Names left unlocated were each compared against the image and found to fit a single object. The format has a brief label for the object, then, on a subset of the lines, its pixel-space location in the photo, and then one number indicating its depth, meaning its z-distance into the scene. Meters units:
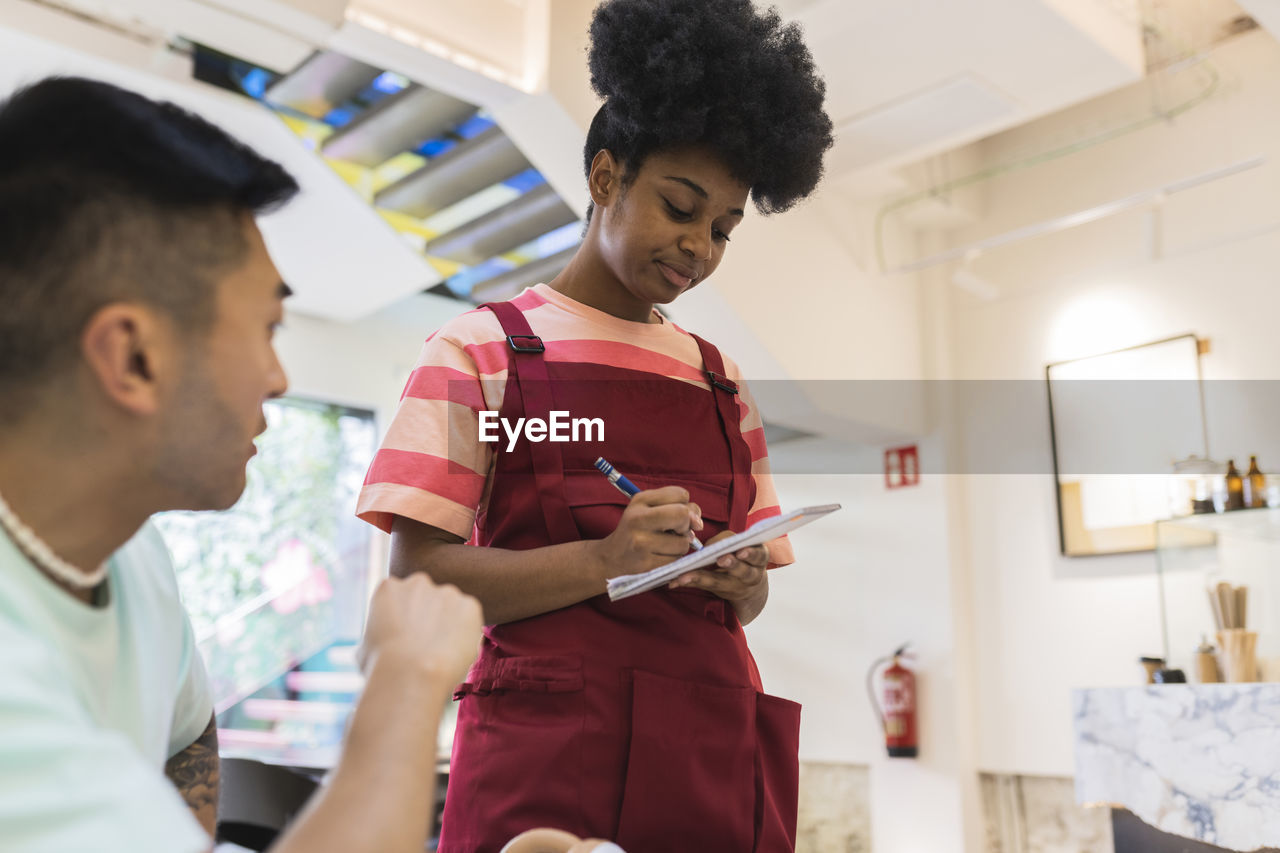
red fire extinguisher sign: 5.83
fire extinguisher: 5.52
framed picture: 4.90
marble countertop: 3.26
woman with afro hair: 1.20
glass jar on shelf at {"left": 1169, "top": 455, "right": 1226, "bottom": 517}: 4.32
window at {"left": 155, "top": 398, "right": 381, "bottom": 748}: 6.35
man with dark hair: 0.67
